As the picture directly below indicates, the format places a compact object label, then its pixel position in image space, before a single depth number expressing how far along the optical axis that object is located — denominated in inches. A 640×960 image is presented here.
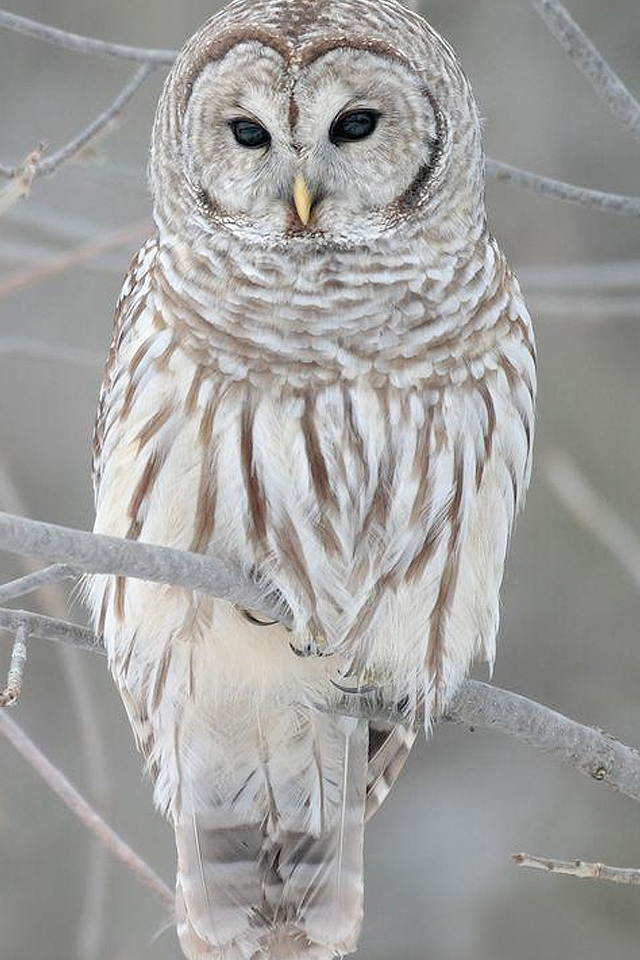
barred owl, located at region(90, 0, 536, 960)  263.1
